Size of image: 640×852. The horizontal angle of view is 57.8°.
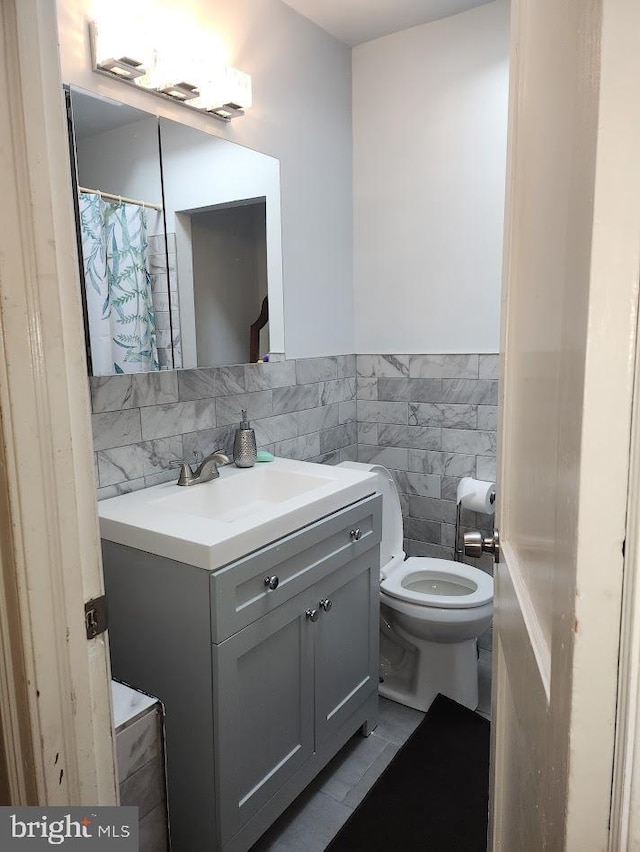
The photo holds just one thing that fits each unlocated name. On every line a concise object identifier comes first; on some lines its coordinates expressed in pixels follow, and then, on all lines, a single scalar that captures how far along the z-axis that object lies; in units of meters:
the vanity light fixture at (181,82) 1.54
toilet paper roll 2.30
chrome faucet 1.86
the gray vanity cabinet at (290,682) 1.44
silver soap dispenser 2.05
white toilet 2.10
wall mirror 1.58
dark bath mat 1.67
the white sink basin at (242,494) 1.81
